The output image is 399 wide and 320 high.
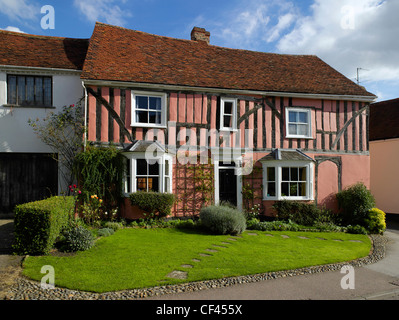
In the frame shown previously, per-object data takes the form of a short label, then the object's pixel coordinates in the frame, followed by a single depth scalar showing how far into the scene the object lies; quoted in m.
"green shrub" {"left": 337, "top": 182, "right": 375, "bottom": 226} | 11.74
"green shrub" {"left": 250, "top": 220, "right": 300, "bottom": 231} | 10.44
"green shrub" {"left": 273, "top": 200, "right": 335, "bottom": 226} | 11.70
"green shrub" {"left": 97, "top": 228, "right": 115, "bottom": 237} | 8.51
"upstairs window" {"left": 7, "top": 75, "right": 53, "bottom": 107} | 11.09
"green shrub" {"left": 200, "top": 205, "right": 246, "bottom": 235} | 9.31
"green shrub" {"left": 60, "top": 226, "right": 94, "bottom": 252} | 6.84
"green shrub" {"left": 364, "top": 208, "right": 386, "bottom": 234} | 10.98
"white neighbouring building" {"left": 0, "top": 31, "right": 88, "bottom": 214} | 10.90
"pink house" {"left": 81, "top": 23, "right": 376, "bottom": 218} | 10.93
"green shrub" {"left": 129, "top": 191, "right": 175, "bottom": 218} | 10.25
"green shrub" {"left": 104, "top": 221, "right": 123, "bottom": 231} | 9.53
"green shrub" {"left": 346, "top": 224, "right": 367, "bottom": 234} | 10.63
